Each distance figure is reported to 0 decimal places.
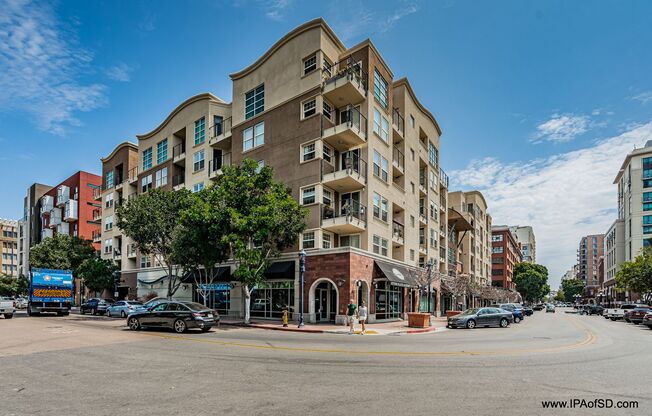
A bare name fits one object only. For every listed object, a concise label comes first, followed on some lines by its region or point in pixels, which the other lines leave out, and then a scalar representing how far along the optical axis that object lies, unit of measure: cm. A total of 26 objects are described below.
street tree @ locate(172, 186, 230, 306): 2580
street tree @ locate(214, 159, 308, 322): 2525
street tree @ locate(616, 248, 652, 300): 4906
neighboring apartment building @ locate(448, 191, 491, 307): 6543
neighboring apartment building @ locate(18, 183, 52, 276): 7660
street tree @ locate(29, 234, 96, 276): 4803
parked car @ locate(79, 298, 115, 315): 3956
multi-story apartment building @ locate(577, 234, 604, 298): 17730
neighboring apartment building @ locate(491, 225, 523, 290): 10712
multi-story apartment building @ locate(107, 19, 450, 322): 2883
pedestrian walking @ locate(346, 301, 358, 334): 2252
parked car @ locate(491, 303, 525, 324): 3659
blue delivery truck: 3375
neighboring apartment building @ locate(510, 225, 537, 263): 18350
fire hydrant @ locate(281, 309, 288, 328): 2472
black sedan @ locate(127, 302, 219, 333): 2031
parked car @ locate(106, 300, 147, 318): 3409
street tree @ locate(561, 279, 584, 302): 18938
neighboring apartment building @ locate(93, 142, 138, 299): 4753
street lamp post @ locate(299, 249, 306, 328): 2514
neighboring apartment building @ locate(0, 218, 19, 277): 10250
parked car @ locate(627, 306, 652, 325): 3619
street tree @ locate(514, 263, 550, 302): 11619
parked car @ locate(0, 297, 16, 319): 3108
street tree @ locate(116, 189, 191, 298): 3169
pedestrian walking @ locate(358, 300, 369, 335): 2248
